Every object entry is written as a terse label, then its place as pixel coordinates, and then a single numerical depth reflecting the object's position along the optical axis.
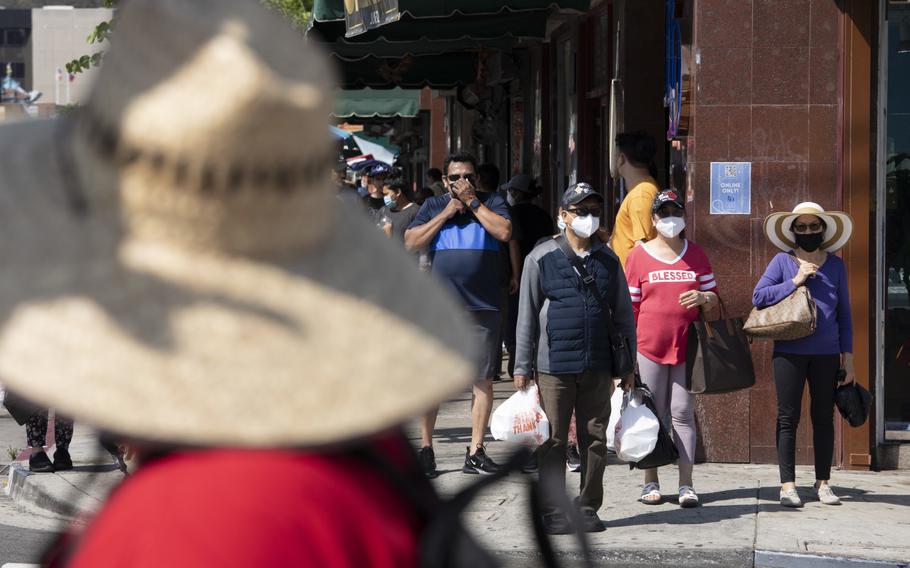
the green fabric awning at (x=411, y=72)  18.44
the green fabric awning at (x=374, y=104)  24.89
